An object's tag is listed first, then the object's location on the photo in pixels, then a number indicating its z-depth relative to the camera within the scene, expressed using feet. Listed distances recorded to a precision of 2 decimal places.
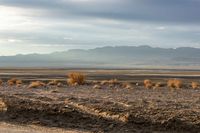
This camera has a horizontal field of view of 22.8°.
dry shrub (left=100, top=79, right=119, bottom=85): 164.76
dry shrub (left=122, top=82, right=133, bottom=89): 142.59
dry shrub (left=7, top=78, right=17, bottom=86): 161.52
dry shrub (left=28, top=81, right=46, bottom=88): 142.10
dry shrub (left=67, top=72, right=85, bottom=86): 164.45
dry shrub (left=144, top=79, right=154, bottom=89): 147.95
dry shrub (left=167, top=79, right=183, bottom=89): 153.07
